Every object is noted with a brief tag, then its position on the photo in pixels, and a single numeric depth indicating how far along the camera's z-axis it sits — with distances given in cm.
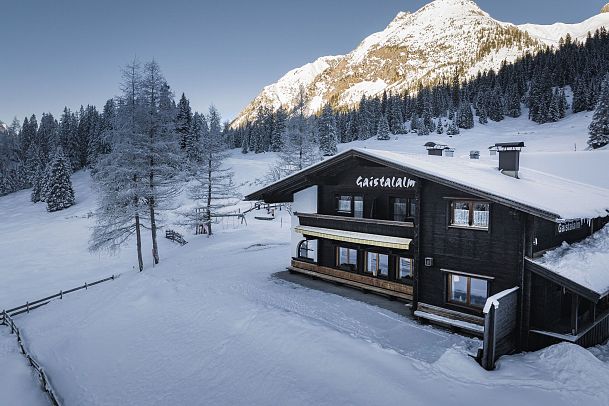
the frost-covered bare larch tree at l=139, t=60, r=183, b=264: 2491
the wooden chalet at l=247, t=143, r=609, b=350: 1249
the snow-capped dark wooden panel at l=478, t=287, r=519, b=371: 1100
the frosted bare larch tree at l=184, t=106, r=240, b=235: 3719
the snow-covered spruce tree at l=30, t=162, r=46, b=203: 6712
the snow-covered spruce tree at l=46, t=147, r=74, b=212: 5909
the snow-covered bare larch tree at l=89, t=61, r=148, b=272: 2438
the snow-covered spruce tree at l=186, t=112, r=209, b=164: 6625
